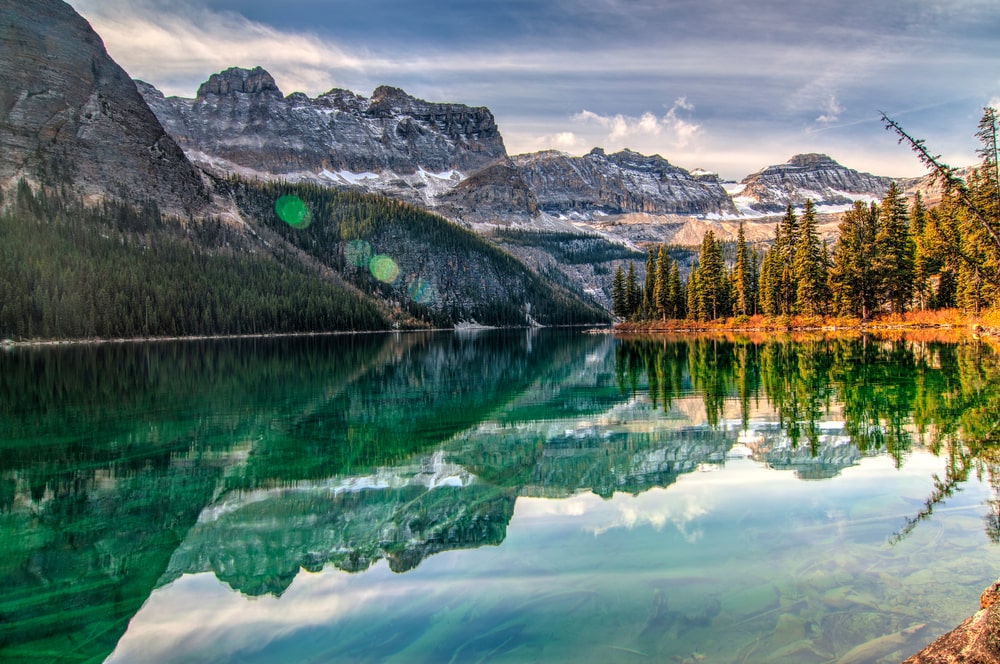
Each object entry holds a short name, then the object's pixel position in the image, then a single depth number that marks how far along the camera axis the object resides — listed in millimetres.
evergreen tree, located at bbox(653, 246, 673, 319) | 116250
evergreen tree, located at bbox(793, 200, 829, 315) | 82500
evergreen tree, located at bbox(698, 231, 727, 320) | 103500
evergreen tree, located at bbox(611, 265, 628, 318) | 134125
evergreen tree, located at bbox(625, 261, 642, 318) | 131500
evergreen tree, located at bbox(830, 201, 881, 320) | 76688
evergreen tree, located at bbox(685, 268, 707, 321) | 106312
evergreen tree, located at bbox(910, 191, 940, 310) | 73438
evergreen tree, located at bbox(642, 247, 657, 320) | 122625
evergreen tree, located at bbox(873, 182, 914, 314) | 73938
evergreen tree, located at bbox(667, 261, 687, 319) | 114875
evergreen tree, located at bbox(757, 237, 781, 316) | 90500
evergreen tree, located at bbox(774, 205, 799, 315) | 88062
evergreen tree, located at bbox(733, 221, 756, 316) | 97688
